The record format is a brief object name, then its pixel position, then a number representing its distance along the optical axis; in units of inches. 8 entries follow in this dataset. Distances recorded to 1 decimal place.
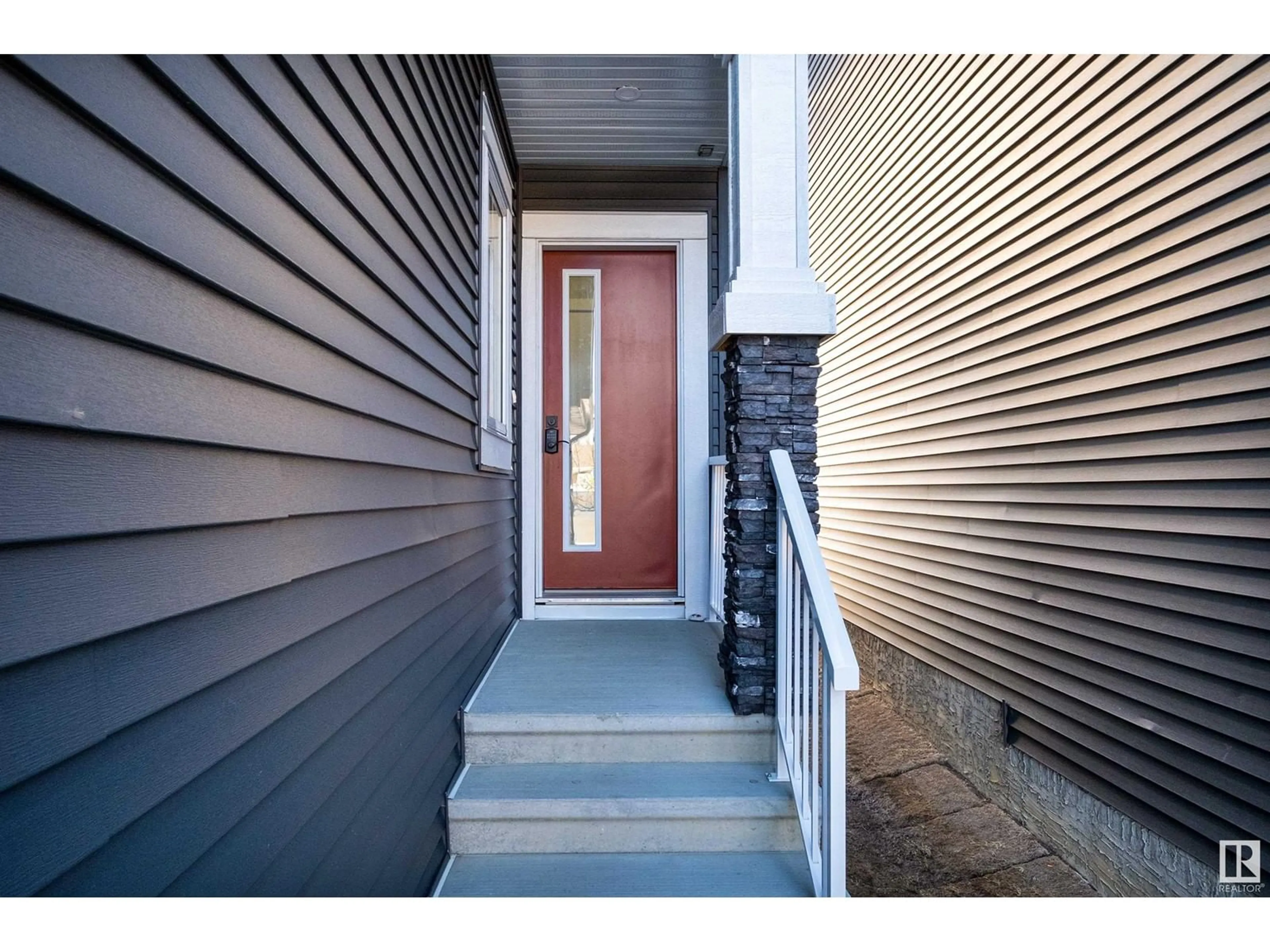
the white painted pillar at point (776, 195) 91.7
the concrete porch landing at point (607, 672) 96.8
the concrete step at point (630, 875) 75.7
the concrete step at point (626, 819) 82.1
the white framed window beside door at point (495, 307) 115.0
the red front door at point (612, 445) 159.9
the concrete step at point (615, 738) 92.7
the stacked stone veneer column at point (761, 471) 92.4
